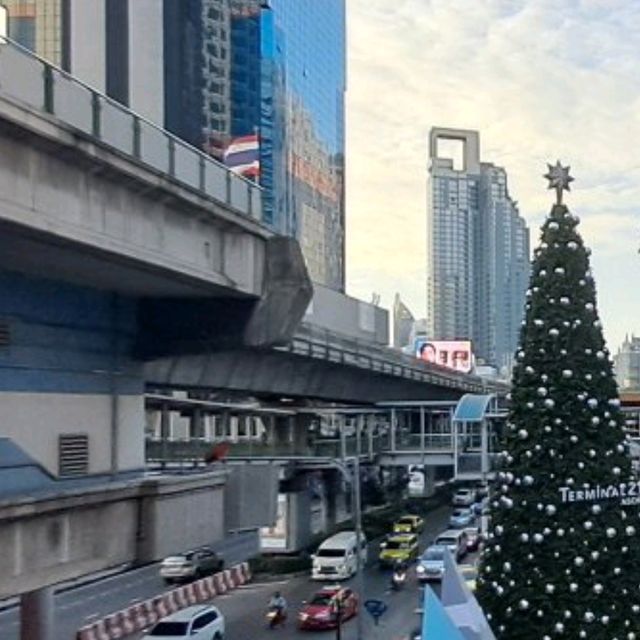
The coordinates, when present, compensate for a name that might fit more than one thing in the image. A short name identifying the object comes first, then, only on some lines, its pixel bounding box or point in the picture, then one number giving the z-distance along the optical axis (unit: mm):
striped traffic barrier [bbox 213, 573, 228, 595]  35469
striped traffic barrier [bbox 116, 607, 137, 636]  27230
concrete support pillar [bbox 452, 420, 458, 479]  49259
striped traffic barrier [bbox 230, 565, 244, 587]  38022
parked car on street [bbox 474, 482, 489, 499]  66456
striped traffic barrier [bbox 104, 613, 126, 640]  26109
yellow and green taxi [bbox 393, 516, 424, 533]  52341
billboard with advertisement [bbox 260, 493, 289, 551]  48219
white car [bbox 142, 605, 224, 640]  27156
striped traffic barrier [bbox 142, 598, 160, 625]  29469
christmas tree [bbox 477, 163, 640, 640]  15812
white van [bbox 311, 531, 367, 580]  41531
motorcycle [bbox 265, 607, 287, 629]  32406
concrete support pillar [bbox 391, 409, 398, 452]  51031
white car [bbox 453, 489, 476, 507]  67894
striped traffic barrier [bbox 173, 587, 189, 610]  31770
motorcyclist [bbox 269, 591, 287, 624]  32469
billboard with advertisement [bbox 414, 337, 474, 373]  97000
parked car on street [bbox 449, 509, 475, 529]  55375
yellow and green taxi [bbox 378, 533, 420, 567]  44531
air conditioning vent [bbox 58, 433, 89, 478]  17203
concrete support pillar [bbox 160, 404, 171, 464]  30230
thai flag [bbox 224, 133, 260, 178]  25528
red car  31797
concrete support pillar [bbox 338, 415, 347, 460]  45872
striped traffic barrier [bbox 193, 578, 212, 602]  32812
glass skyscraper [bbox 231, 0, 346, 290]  96375
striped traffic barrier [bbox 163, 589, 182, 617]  30984
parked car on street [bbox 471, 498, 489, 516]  55703
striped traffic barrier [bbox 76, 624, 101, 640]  24594
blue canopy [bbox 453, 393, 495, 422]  45125
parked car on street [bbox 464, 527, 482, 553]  46312
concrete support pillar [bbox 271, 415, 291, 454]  46394
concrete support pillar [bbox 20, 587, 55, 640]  19141
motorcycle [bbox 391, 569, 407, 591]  39594
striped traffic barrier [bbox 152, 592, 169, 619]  29969
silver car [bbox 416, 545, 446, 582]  39344
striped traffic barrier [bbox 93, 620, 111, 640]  25188
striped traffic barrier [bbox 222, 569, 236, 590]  36478
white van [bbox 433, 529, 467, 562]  43500
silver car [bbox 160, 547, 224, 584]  40062
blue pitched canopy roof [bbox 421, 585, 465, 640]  11695
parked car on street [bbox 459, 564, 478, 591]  33219
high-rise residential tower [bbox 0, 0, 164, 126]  69750
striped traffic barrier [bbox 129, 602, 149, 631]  28281
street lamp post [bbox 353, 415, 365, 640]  26453
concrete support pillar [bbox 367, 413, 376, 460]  51156
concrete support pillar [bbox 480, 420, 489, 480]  45938
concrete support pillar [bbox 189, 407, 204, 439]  39491
